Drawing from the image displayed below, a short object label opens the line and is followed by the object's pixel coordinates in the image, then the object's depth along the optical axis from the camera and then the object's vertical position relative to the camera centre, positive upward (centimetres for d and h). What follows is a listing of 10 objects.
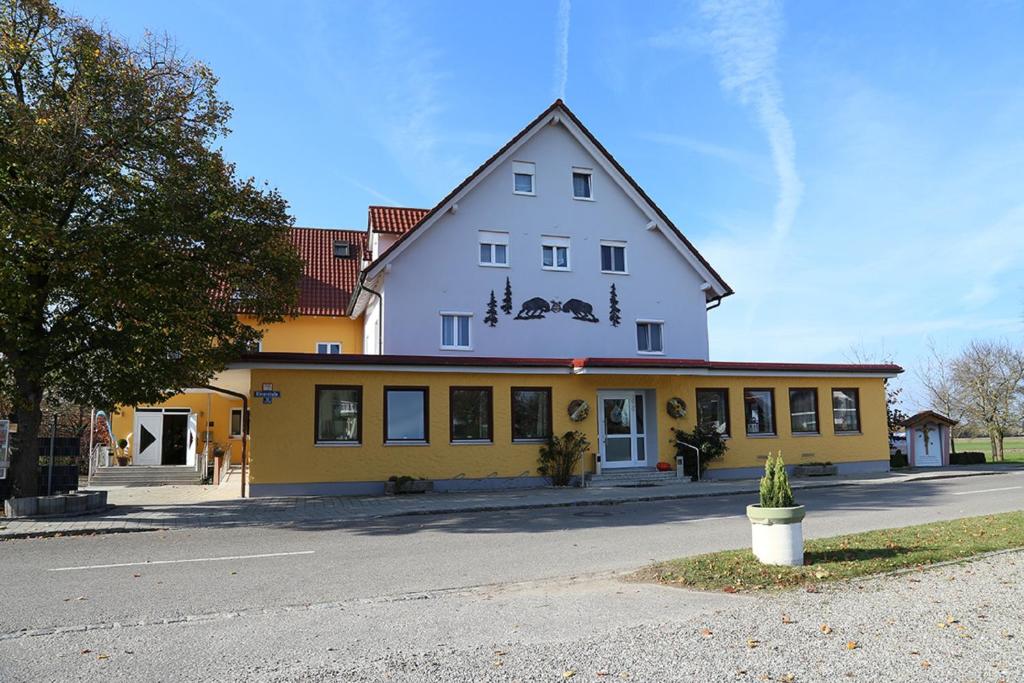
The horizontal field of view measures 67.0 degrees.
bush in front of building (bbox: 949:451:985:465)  3180 -140
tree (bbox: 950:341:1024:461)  3966 +173
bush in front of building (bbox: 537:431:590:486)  2153 -87
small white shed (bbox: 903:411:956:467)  2967 -56
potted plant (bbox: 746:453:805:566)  846 -108
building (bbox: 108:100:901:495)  1998 +166
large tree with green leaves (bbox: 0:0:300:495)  1466 +410
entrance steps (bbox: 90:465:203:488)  2709 -160
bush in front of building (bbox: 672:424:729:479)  2305 -58
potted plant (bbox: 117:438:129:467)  2973 -89
